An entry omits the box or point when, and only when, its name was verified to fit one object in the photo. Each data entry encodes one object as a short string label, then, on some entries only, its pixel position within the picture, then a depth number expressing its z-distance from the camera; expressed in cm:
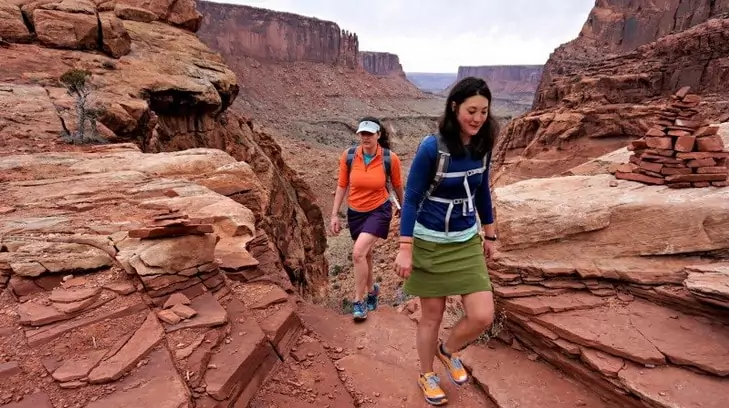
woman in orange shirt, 367
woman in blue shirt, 234
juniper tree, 632
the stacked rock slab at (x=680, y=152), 394
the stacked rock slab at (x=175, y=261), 274
